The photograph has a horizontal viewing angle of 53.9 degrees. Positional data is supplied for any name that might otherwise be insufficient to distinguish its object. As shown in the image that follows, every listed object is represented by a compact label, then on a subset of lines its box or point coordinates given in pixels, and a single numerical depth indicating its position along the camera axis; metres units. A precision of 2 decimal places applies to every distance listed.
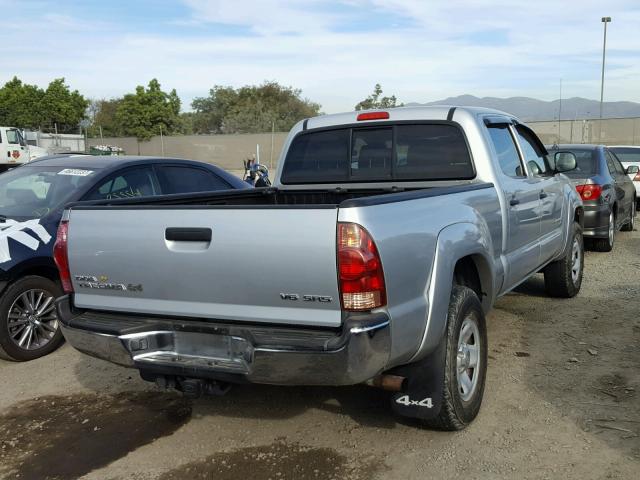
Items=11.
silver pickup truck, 2.89
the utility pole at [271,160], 40.47
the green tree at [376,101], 49.31
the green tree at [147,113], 57.69
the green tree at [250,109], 60.03
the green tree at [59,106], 56.81
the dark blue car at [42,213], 5.20
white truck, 25.66
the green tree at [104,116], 66.12
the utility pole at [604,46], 37.22
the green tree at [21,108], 56.00
